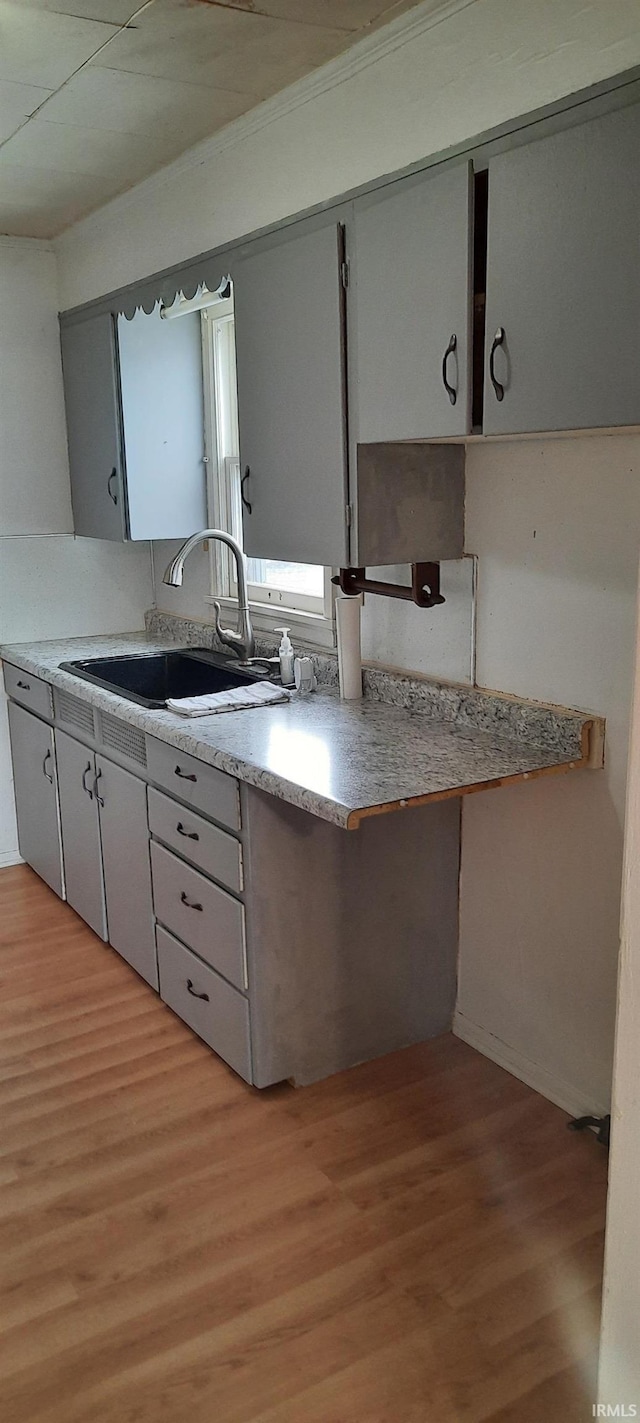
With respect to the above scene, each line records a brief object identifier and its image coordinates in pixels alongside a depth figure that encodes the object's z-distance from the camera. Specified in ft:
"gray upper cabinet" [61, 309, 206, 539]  11.73
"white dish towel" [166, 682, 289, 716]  9.16
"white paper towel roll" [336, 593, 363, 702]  9.11
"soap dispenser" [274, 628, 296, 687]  10.14
